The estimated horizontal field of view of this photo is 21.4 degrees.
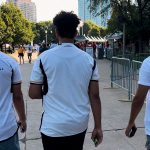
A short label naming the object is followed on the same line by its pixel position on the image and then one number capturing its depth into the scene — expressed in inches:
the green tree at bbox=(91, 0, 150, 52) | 1202.6
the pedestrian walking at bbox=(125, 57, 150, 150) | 125.6
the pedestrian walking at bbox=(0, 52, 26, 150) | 123.9
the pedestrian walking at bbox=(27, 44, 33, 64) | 1287.6
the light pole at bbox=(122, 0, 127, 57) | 1231.5
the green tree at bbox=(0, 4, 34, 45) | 2603.3
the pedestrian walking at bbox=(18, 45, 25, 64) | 1275.1
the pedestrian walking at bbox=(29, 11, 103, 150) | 123.9
